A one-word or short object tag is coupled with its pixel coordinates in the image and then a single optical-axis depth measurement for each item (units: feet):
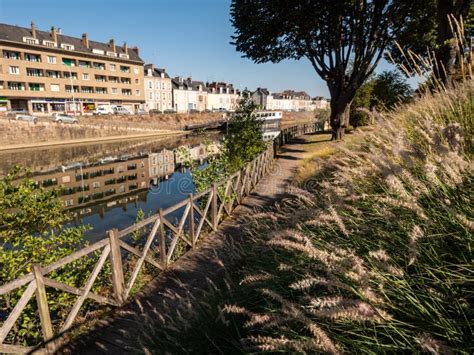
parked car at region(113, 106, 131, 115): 170.81
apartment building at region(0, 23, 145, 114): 164.55
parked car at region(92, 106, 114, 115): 159.22
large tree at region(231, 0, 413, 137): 44.32
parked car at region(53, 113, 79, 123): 127.75
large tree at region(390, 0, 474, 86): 22.86
